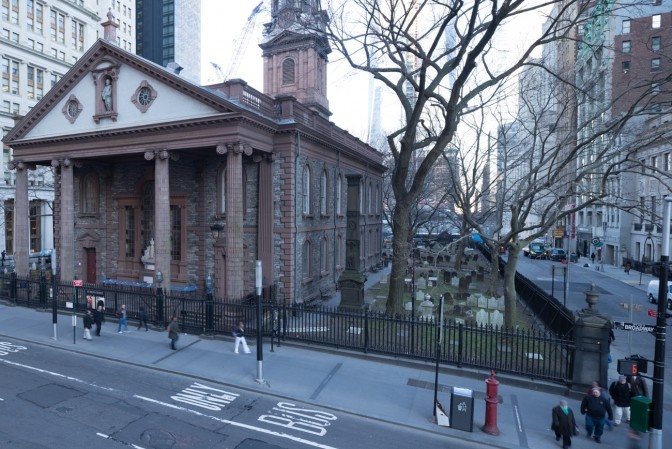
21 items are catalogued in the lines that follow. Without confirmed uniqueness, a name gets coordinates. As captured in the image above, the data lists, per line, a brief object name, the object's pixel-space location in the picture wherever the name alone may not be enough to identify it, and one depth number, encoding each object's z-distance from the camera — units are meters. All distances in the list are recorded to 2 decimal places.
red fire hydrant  8.94
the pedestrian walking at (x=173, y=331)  14.12
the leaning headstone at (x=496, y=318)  18.09
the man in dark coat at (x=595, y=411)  8.79
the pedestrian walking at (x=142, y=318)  16.78
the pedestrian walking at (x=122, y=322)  16.31
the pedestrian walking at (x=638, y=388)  9.70
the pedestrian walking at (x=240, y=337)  14.09
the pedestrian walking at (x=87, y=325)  15.19
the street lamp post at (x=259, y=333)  11.45
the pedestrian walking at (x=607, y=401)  9.02
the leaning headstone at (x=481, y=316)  18.00
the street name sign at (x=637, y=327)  9.02
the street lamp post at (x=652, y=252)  38.51
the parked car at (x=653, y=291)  24.97
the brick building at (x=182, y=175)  18.50
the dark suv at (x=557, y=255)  49.69
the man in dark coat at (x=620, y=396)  9.63
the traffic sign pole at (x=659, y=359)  8.05
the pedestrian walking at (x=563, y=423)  8.48
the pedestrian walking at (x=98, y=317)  15.74
